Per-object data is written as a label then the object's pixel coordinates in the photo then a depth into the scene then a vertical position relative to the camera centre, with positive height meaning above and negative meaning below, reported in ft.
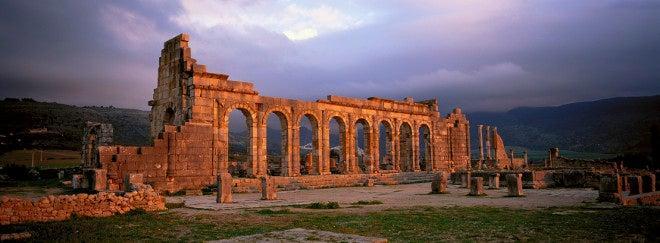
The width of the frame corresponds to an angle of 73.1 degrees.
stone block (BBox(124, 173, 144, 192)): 47.52 -2.85
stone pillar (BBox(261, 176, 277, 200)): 54.34 -4.40
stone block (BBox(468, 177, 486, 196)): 59.11 -4.71
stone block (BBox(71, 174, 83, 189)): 55.42 -3.25
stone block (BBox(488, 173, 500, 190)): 75.41 -5.26
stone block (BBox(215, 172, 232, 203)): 49.32 -3.94
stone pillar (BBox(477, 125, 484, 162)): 135.39 +2.09
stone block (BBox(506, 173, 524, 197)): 57.36 -4.45
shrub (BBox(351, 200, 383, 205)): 47.57 -5.44
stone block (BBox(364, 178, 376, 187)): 84.56 -5.87
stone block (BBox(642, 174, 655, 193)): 54.19 -4.19
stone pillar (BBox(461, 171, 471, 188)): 77.56 -5.26
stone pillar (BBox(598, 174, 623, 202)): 45.29 -4.06
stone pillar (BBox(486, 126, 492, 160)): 139.07 +3.40
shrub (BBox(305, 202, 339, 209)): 43.47 -5.22
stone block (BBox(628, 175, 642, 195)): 50.42 -4.06
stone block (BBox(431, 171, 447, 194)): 64.90 -4.78
